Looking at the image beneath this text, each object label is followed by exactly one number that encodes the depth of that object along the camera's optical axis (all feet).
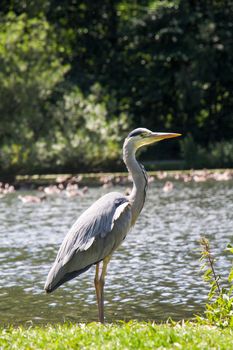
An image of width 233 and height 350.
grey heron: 53.42
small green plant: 50.88
